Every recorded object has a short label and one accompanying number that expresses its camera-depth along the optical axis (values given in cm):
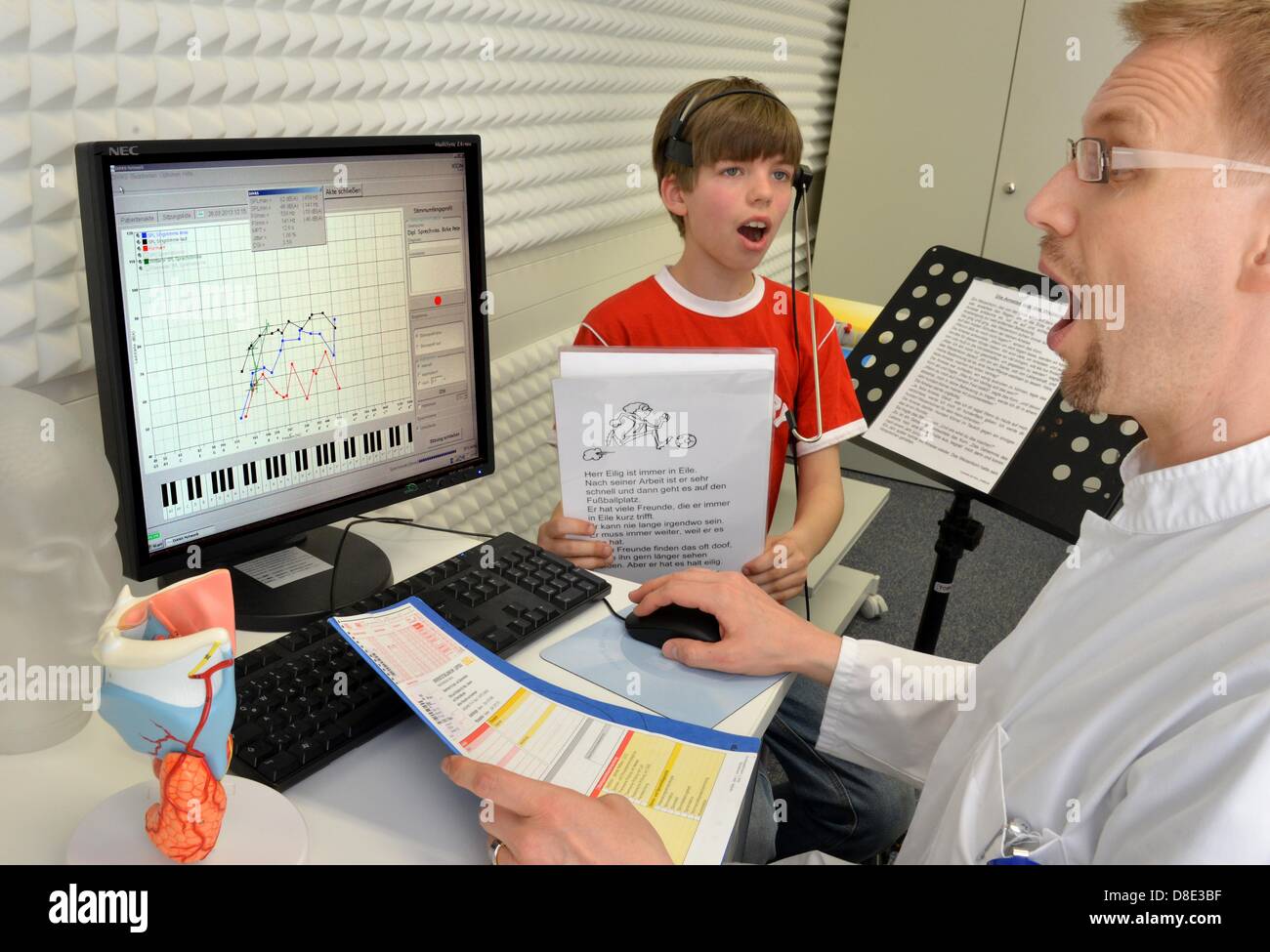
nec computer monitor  86
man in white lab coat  68
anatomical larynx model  60
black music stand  141
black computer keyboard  77
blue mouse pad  93
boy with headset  147
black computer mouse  102
